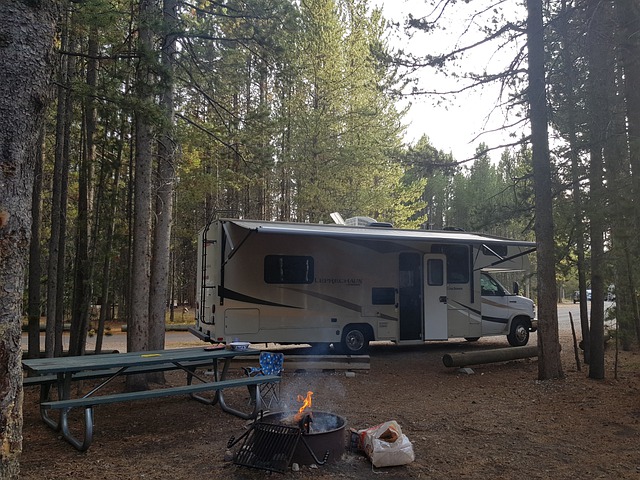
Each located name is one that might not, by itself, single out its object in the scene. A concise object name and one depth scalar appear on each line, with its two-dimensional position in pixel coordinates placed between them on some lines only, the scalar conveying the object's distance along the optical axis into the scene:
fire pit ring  4.15
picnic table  4.62
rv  9.24
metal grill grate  3.98
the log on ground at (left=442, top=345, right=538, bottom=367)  8.77
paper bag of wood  4.23
